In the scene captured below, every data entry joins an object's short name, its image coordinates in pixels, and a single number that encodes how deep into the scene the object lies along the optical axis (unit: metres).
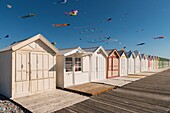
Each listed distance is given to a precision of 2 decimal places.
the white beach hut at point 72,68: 7.82
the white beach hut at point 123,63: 14.41
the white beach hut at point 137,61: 18.89
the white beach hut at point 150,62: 24.81
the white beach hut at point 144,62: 21.45
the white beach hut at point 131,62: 16.58
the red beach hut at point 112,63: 12.27
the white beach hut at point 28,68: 5.79
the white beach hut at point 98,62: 10.36
